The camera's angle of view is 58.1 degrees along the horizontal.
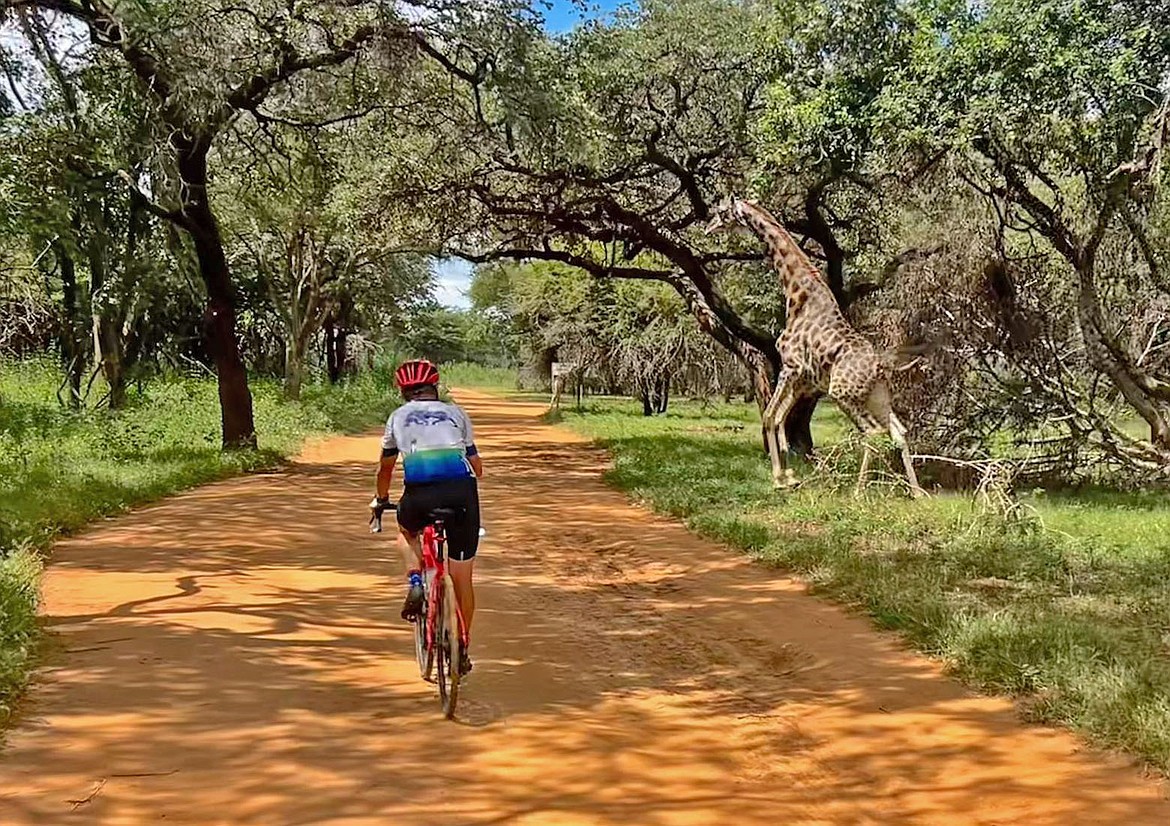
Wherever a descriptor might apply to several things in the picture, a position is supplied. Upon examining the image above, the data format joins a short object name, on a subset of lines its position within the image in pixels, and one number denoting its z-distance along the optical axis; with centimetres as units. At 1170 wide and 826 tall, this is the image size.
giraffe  1191
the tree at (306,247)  1641
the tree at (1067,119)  1012
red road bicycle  497
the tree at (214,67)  1175
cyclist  511
